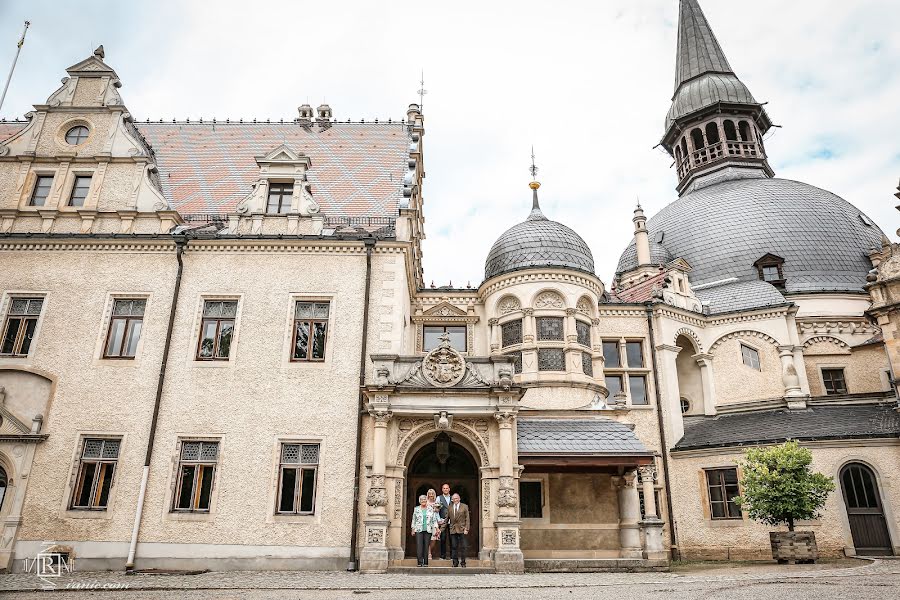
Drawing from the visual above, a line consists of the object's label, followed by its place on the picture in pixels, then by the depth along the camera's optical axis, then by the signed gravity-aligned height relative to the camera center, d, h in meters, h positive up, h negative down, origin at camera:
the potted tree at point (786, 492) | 16.33 +0.74
